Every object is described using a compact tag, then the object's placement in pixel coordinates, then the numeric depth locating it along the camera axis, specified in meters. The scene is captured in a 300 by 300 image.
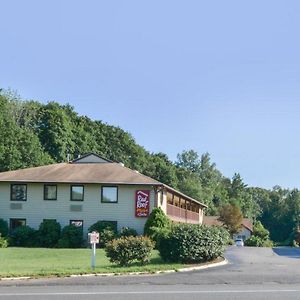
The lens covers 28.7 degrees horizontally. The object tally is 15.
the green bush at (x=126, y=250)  22.00
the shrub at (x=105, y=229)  39.31
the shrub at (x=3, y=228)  41.72
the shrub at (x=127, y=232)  40.31
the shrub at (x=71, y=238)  40.44
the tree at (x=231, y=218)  86.62
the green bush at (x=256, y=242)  67.47
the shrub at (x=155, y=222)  39.56
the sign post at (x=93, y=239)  20.78
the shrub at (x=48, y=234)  40.88
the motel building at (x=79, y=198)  42.38
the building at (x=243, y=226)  91.69
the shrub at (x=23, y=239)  41.03
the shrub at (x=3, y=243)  38.94
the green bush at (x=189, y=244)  23.50
